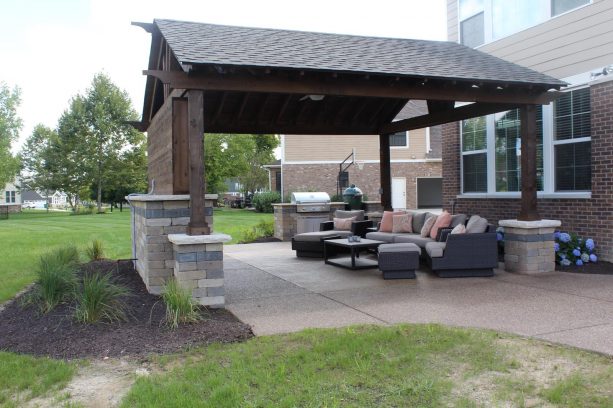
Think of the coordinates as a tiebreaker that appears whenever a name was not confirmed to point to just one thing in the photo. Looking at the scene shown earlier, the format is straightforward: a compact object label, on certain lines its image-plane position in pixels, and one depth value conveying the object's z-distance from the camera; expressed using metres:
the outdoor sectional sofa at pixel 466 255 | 7.95
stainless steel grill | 14.27
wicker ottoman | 7.95
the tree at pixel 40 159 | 39.78
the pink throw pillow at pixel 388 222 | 10.70
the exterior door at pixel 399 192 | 28.72
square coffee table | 8.88
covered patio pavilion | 6.32
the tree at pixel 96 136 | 39.09
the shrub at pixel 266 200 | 31.24
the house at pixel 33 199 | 86.78
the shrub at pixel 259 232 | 15.35
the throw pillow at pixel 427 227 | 9.43
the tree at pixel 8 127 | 36.91
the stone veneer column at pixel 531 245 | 8.11
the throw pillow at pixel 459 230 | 8.15
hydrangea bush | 8.64
